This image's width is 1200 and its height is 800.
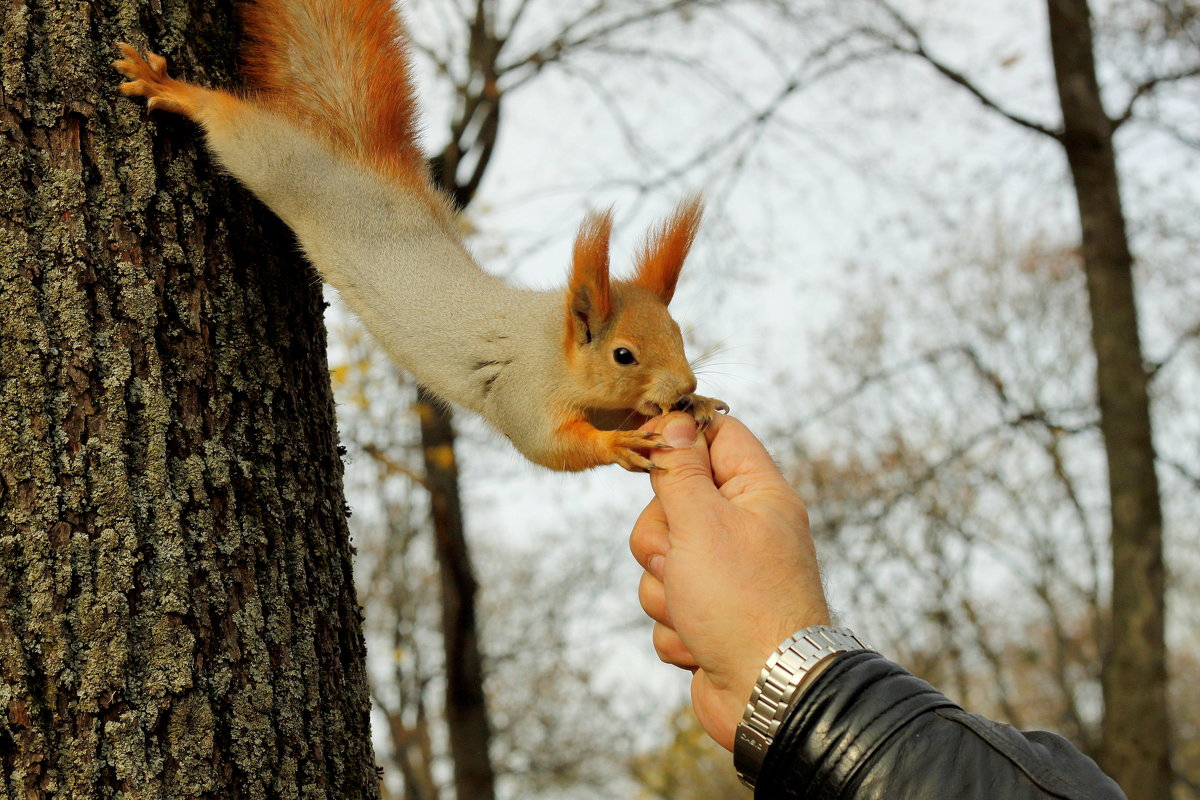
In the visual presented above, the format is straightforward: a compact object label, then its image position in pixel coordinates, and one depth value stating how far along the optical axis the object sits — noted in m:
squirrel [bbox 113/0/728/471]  1.12
